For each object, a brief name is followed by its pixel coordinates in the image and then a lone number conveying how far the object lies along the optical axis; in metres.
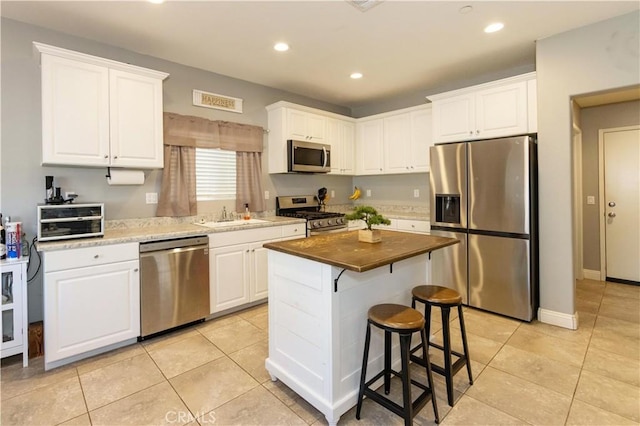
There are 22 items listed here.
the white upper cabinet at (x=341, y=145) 4.73
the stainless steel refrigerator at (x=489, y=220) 3.07
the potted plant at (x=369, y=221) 2.30
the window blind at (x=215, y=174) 3.70
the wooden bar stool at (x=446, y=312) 1.95
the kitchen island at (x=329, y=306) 1.79
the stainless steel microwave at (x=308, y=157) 4.13
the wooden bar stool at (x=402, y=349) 1.63
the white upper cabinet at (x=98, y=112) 2.50
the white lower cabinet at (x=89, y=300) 2.33
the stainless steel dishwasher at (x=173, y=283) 2.74
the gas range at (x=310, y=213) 4.11
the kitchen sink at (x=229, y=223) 3.42
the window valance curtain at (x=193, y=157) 3.39
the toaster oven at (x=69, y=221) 2.41
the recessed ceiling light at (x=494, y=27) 2.75
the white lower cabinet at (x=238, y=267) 3.18
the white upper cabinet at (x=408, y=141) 4.29
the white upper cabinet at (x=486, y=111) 3.21
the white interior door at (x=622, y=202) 4.17
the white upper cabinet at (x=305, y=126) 4.19
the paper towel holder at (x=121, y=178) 2.95
